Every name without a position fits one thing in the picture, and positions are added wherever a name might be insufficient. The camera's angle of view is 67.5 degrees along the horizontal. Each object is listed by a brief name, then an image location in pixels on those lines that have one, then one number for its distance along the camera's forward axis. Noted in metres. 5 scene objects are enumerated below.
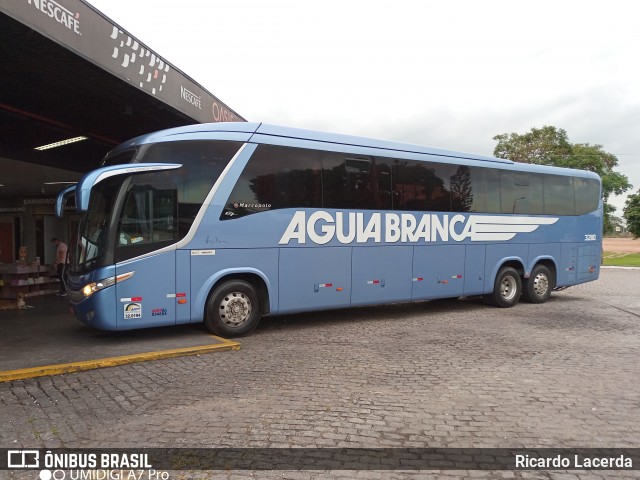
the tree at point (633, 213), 44.22
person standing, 13.91
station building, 6.82
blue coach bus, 7.19
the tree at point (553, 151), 37.22
